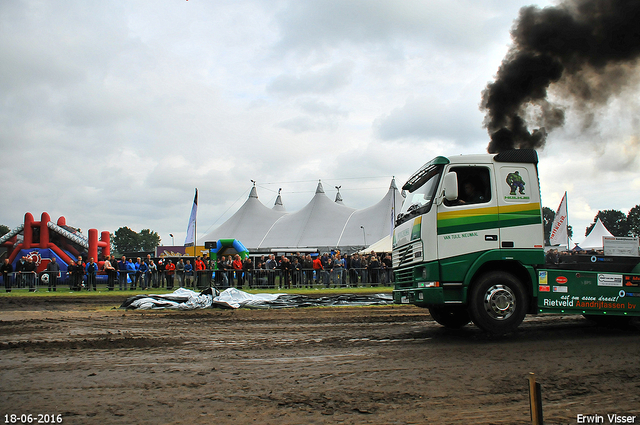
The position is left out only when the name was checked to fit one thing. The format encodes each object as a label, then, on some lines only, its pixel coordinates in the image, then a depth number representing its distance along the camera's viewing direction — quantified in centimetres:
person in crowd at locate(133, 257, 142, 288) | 2292
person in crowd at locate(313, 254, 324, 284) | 2156
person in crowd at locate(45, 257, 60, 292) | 2223
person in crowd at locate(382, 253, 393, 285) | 2116
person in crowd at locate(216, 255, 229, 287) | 2097
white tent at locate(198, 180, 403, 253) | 3847
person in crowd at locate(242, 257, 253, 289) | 2138
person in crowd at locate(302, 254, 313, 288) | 2145
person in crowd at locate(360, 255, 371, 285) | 2131
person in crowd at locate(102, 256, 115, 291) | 2253
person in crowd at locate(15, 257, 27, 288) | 2210
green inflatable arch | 3030
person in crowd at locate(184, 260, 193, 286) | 2220
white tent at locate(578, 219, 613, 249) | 3856
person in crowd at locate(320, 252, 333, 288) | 2158
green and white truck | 721
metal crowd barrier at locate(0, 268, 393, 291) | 2130
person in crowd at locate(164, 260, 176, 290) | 2272
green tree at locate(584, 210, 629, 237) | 12106
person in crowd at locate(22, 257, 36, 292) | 2198
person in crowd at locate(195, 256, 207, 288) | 2144
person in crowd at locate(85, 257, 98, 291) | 2236
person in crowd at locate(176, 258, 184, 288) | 2225
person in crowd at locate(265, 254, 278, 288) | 2155
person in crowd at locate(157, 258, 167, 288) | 2322
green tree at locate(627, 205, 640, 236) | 11756
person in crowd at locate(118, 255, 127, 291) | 2259
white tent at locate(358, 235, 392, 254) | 3011
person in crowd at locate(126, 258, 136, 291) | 2283
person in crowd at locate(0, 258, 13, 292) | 2191
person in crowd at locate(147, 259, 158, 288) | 2323
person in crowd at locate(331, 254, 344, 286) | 2156
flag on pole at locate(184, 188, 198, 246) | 2453
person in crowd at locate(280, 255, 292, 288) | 2136
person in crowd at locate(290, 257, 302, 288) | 2138
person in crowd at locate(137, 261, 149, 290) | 2306
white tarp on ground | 1300
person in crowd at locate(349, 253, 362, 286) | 2145
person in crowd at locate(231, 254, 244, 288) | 2135
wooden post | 222
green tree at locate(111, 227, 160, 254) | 15688
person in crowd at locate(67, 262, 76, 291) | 2219
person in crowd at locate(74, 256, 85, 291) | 2198
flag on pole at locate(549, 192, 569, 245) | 1633
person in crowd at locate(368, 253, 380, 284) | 2125
